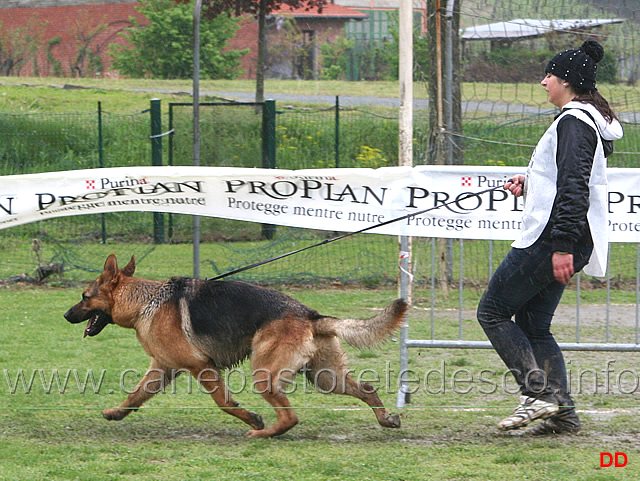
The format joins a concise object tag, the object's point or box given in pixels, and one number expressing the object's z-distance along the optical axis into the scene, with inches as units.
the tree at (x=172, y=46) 1026.7
